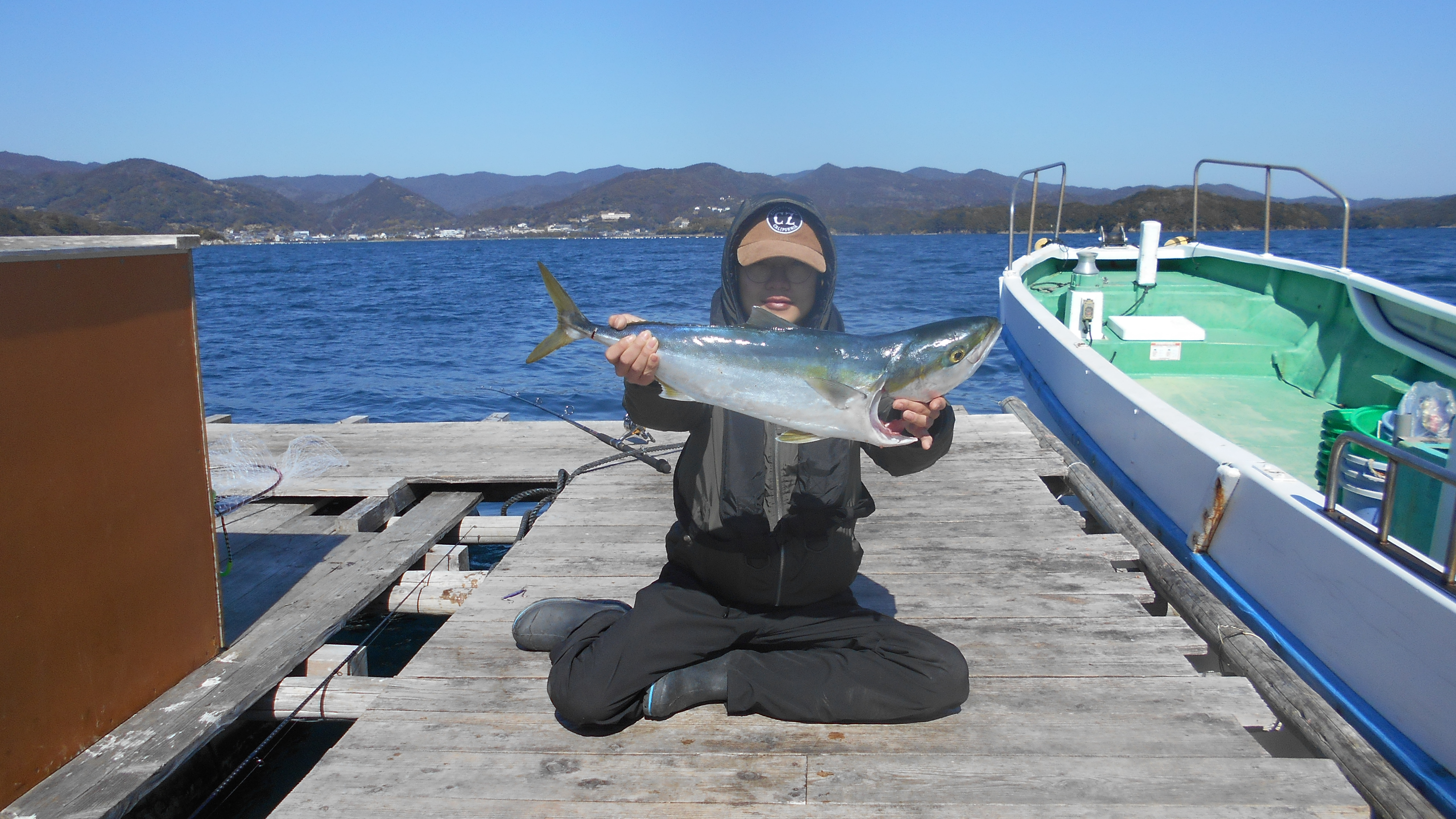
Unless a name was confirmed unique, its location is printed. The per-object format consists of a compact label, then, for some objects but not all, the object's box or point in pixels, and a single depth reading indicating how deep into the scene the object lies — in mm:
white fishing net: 5383
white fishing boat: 3355
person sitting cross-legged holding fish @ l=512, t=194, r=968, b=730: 3088
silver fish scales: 2625
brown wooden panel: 2764
